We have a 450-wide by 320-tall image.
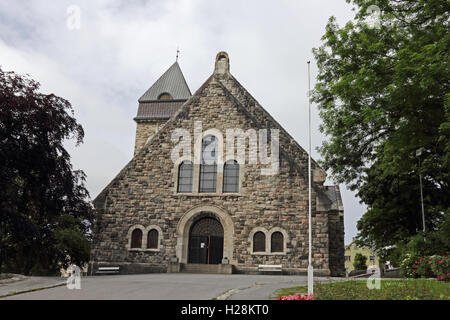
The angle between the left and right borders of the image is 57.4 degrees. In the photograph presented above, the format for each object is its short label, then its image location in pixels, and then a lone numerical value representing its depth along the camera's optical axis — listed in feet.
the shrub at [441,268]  46.37
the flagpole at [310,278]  34.37
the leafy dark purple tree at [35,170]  57.11
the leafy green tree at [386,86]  46.09
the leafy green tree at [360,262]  231.91
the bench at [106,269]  67.05
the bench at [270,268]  65.39
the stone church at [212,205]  67.27
